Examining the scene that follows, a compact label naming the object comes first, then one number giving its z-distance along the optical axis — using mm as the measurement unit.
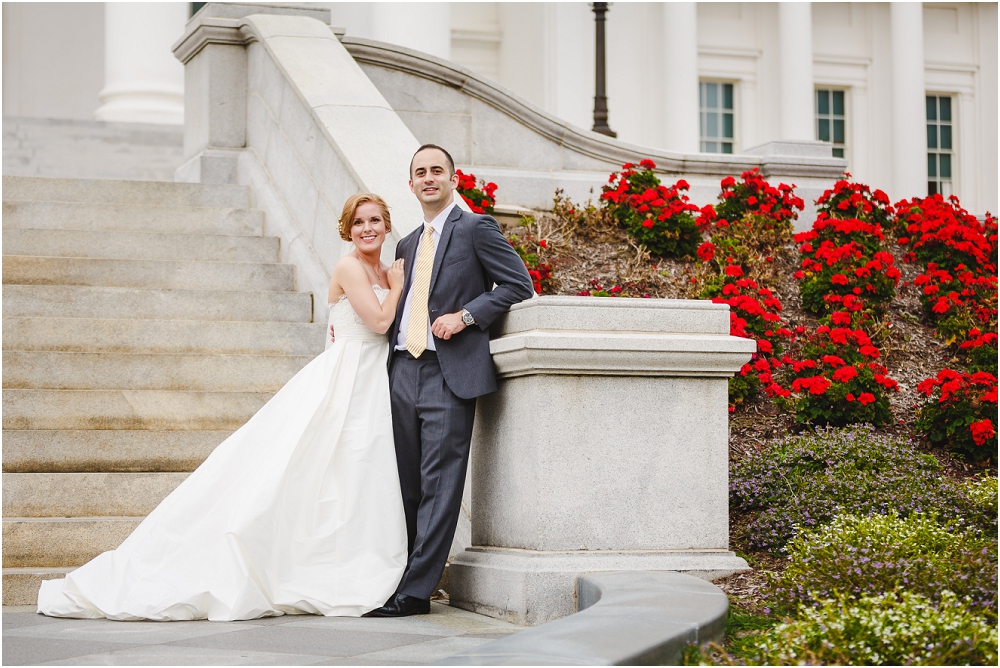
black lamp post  16125
